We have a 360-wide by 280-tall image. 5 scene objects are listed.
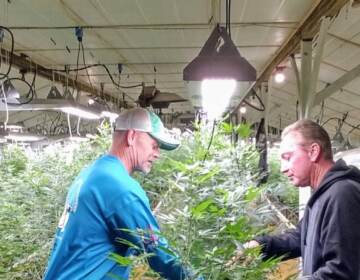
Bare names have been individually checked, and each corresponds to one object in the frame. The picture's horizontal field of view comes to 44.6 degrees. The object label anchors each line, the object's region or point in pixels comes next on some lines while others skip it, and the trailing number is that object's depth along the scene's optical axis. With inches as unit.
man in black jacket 60.3
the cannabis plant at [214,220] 47.0
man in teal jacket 55.6
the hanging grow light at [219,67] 73.4
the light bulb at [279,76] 225.5
